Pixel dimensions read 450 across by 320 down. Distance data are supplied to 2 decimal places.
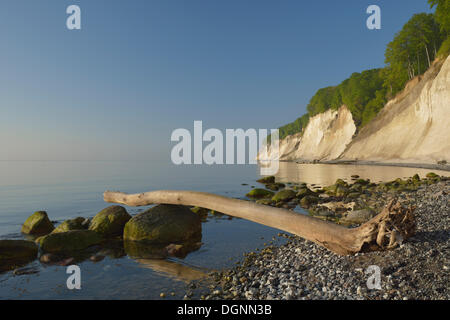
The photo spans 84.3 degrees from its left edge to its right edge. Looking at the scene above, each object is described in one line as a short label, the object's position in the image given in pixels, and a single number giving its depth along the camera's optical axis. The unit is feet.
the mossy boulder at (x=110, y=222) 27.86
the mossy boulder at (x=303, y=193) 49.06
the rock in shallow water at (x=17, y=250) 20.97
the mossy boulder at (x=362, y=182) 62.72
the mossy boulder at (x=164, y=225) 25.90
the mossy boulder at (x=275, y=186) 71.55
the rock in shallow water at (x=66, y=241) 23.22
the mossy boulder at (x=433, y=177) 60.64
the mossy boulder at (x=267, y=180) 91.06
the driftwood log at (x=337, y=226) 14.37
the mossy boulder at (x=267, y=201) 45.51
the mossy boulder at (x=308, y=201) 42.69
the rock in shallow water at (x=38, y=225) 30.86
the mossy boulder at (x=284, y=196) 47.02
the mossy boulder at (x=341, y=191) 50.80
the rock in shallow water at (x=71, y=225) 28.81
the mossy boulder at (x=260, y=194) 55.83
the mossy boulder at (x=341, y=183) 64.02
